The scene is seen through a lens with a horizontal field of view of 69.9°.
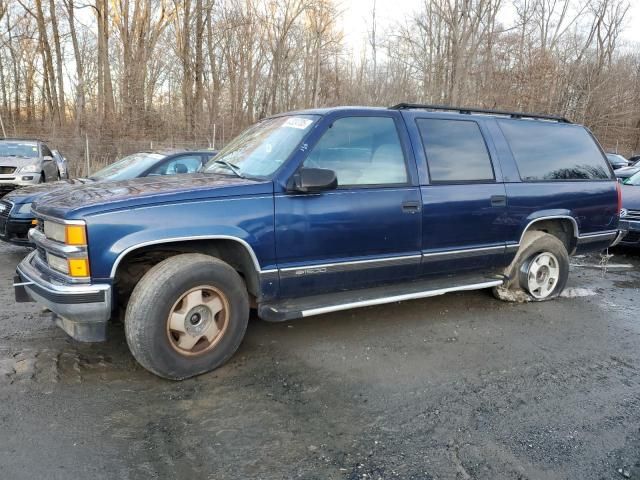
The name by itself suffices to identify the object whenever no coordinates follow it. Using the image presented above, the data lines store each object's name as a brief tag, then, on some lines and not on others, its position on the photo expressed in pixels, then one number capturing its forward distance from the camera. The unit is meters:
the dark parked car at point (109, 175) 6.00
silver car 9.39
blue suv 2.98
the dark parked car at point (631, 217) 7.04
